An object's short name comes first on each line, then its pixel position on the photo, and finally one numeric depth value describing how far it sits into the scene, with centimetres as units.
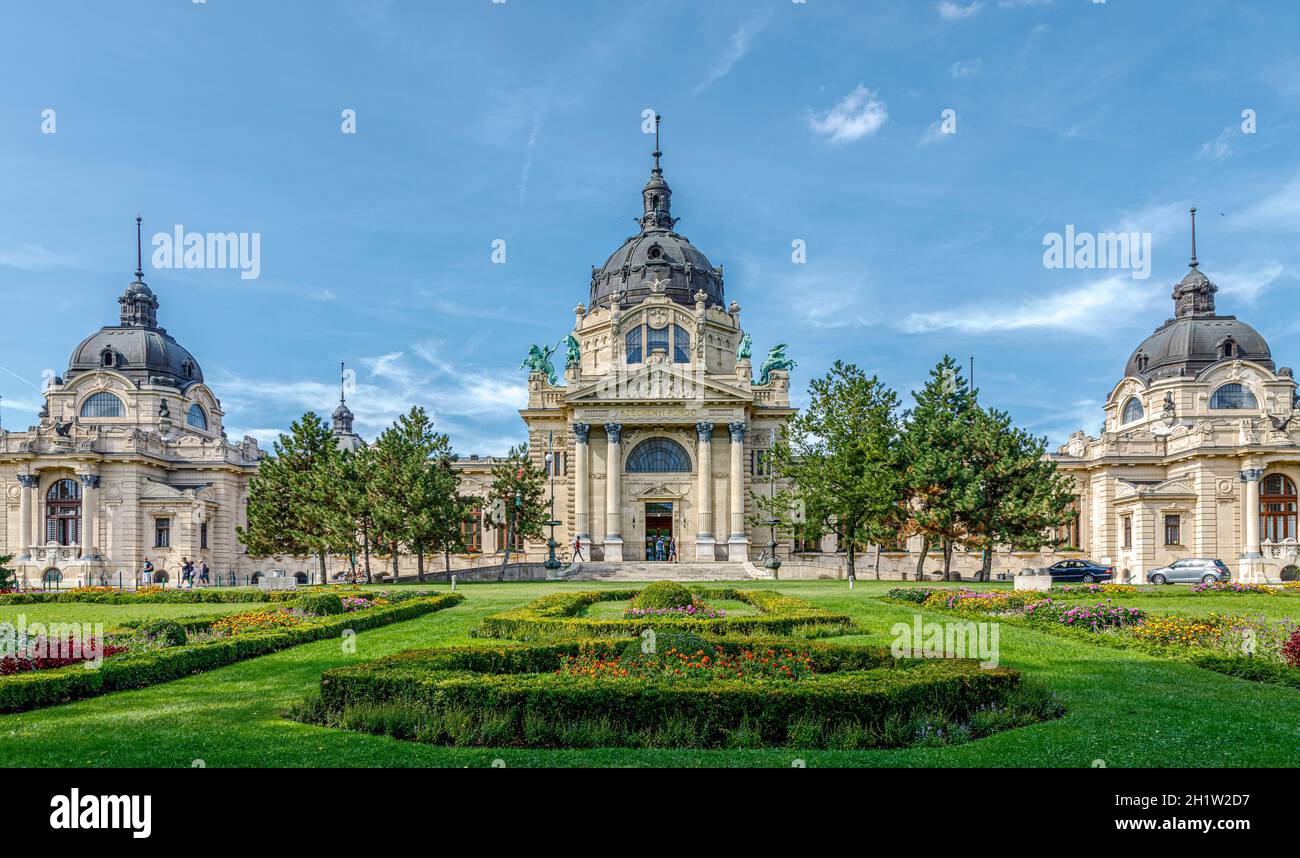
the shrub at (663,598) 2664
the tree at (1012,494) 4462
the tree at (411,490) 4659
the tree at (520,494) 5034
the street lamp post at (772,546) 4828
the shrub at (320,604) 2544
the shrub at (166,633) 1920
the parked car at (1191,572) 4169
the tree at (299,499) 4784
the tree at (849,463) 4562
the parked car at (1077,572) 4212
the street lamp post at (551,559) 5077
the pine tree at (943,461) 4481
